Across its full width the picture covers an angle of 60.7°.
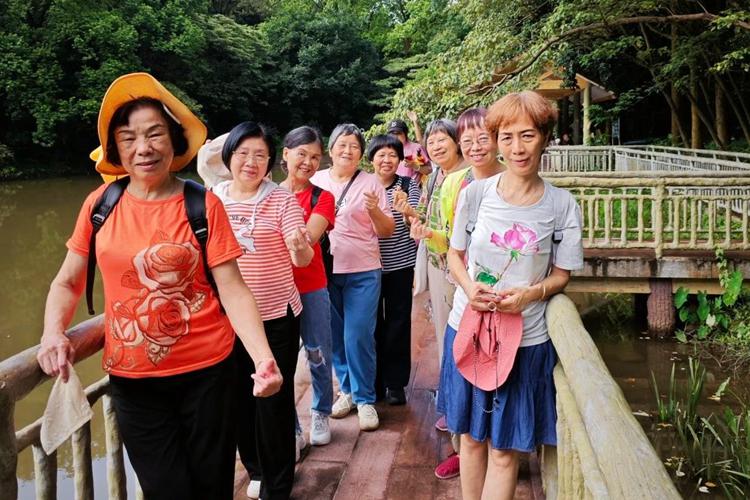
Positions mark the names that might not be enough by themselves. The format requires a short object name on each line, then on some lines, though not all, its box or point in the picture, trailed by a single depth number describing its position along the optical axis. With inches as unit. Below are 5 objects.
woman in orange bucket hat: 64.4
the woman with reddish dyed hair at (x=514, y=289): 75.0
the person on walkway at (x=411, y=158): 181.3
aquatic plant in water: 153.6
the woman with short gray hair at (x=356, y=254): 123.1
